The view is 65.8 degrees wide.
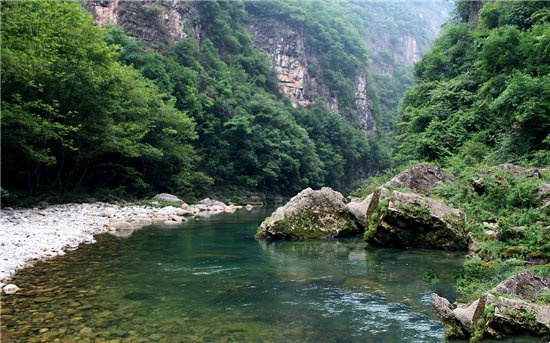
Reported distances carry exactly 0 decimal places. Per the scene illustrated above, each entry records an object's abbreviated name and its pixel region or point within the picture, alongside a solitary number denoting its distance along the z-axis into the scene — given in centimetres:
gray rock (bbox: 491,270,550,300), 515
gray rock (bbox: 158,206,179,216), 2033
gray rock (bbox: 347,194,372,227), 1417
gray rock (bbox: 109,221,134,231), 1466
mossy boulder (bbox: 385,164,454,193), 1390
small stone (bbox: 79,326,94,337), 509
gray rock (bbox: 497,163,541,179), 1161
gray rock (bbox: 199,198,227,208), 2916
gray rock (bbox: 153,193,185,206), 2565
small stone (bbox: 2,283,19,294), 660
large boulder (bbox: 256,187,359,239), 1354
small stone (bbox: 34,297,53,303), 629
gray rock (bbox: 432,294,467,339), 493
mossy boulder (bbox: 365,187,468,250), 1069
